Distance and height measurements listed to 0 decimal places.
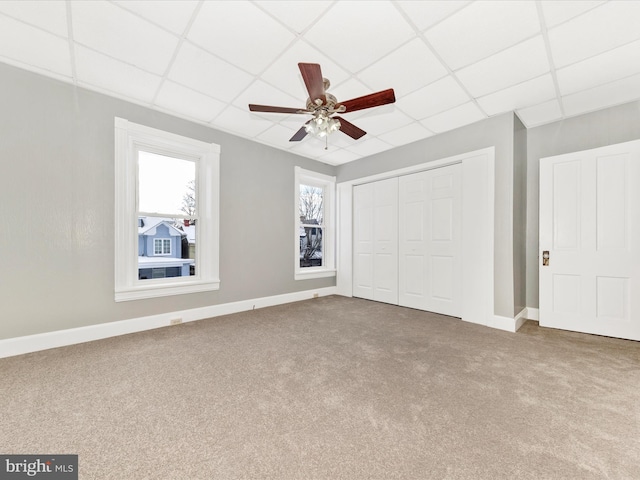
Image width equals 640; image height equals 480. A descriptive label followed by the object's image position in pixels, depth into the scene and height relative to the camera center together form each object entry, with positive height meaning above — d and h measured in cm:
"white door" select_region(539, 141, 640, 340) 294 -3
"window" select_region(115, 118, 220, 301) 313 +35
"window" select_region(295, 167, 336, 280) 501 +30
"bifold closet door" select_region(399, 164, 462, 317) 387 -3
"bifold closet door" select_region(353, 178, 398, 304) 466 -3
